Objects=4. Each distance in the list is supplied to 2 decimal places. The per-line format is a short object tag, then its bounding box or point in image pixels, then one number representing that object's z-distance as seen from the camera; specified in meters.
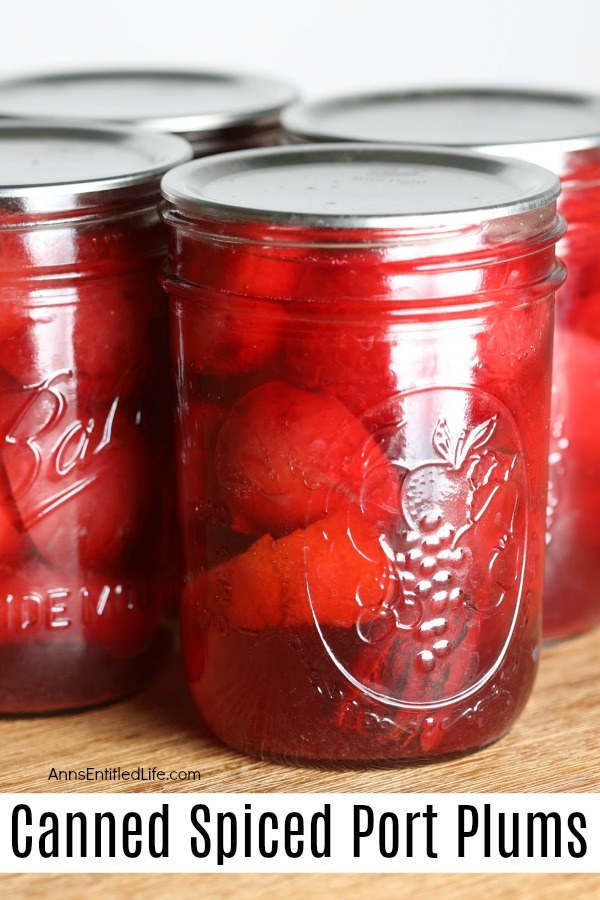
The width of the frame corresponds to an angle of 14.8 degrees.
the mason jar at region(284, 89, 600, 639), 0.52
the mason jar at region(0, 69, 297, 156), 0.56
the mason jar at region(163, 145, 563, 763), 0.46
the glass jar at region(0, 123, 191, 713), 0.49
